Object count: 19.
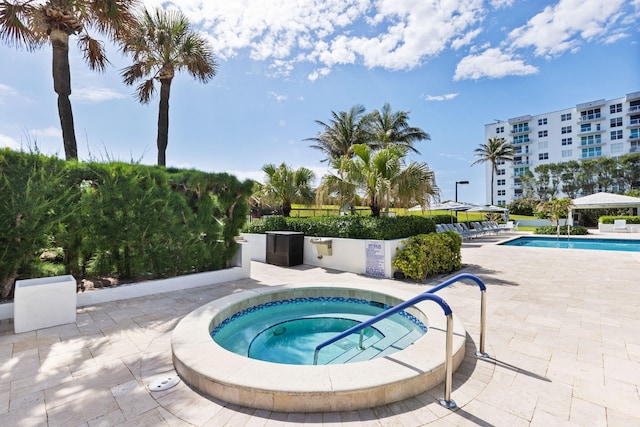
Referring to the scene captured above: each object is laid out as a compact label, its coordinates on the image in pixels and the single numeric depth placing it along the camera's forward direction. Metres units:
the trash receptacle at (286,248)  9.77
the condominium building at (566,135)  46.94
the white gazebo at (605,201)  19.12
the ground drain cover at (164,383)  2.87
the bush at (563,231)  20.81
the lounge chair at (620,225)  21.27
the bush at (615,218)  22.82
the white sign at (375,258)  8.05
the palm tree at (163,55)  10.54
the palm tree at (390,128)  22.11
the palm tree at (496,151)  38.25
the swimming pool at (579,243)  15.49
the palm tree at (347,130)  21.48
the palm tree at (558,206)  19.09
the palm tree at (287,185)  12.73
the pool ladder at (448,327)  2.57
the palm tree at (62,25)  7.90
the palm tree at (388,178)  8.68
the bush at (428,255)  7.58
